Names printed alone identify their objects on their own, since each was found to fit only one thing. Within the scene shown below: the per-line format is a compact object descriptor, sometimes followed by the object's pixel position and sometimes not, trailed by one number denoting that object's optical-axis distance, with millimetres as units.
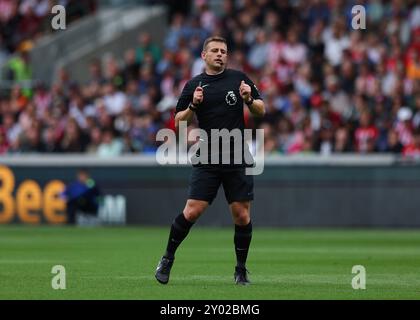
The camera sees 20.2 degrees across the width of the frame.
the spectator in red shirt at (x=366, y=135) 24750
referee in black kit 11898
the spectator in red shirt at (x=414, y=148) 24234
